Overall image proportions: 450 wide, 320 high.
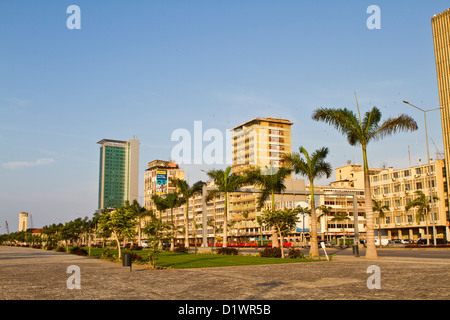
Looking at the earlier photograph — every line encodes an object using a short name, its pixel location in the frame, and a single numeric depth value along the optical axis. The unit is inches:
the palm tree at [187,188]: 2327.8
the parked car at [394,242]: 3341.5
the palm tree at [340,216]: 4359.7
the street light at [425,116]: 1951.8
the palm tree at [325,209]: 4220.0
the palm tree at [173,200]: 2634.1
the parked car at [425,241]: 2976.6
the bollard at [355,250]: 1348.2
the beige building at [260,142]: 6038.4
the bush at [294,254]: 1399.1
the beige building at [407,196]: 3782.0
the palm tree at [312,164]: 1473.9
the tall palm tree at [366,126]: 1246.3
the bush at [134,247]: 2465.6
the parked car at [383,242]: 3068.7
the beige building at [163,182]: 6791.3
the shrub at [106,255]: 1420.5
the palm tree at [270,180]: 1731.1
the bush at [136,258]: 1187.7
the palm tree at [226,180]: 1935.3
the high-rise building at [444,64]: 3535.9
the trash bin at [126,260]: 914.7
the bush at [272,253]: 1479.7
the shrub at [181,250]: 2022.6
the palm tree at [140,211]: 3329.2
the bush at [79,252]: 1995.6
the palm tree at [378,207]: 3644.2
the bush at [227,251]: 1717.5
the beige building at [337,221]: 4778.5
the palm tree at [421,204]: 3228.3
